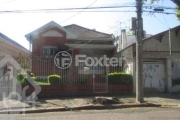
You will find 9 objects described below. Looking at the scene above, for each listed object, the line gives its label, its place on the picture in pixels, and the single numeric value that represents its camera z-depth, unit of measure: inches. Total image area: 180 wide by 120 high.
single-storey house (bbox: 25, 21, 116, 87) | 892.0
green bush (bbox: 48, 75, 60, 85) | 597.3
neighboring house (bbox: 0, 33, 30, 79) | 598.9
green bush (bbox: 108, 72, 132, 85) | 622.8
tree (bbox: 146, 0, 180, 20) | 355.7
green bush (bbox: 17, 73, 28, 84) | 586.9
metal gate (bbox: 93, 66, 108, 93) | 616.4
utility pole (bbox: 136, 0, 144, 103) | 508.7
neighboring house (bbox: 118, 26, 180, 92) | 660.7
